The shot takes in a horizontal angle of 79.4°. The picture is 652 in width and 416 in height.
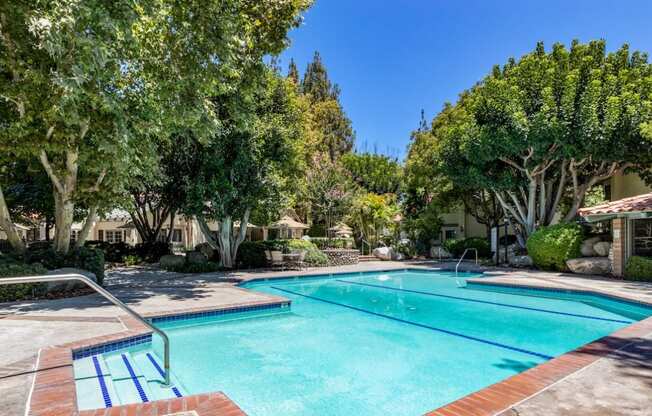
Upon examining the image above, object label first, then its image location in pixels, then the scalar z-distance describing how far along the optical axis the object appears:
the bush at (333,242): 27.80
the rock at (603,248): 15.66
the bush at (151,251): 23.95
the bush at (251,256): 20.09
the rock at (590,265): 15.13
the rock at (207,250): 20.97
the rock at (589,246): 16.17
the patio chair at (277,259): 19.78
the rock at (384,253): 26.17
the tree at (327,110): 45.19
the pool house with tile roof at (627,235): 14.39
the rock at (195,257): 19.02
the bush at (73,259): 11.63
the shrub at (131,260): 22.59
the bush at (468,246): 24.73
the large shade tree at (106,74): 8.45
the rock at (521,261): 19.09
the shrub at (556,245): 16.27
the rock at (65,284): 10.56
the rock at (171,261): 19.49
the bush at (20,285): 9.65
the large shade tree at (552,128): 15.80
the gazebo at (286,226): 28.01
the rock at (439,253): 26.67
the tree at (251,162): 16.62
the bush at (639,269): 13.40
